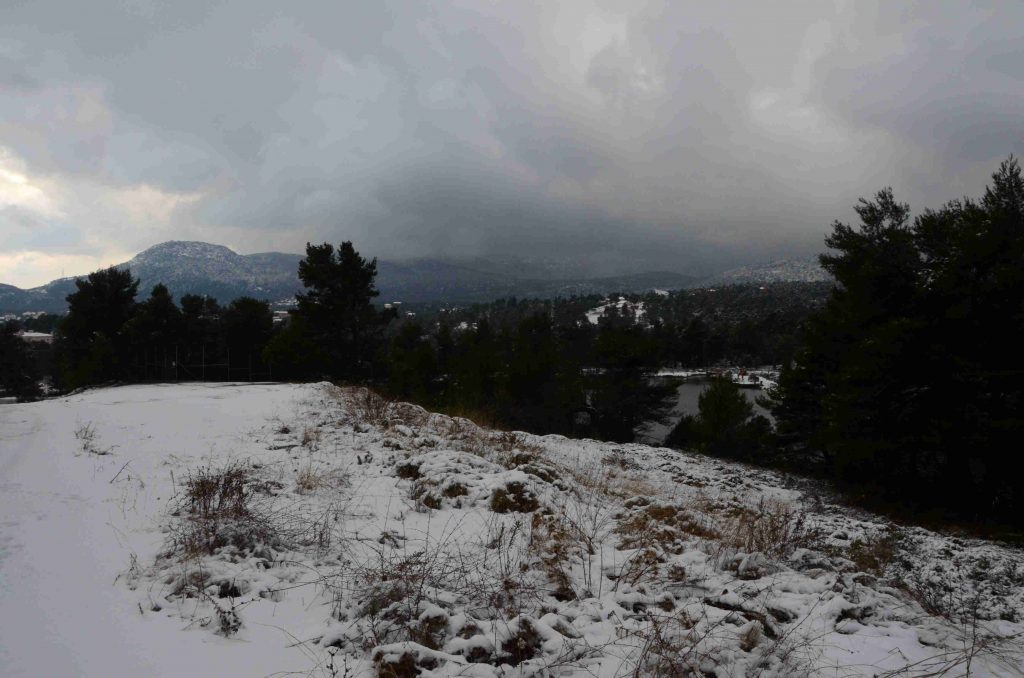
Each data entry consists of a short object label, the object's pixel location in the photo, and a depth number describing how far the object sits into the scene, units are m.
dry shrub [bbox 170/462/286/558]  4.32
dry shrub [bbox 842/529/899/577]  5.22
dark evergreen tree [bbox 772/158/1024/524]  12.79
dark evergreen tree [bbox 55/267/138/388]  32.84
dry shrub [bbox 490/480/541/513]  6.24
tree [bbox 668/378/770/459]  25.30
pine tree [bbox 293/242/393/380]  32.16
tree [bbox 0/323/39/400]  51.25
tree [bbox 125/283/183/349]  32.81
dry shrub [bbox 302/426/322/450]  8.77
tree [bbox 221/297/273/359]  37.34
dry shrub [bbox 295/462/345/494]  6.44
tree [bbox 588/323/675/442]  30.89
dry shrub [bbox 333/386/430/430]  11.11
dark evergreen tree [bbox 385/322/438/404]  33.19
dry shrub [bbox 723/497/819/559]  5.24
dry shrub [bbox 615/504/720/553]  5.18
